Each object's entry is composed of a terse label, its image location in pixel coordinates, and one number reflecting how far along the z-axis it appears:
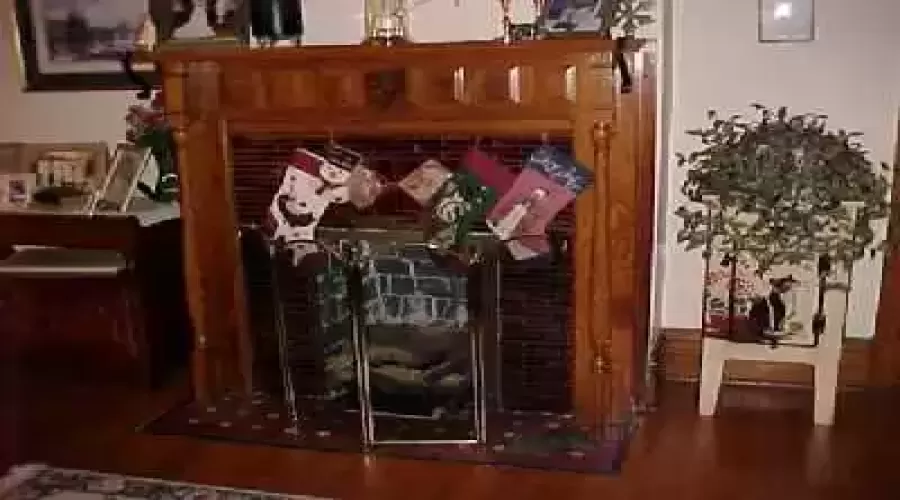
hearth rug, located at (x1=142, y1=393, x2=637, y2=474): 2.64
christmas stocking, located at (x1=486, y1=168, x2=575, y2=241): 2.71
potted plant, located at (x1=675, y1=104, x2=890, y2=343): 2.68
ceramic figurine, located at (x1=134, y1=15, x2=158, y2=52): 2.97
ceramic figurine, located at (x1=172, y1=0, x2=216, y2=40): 3.23
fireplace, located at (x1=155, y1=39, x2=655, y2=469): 2.67
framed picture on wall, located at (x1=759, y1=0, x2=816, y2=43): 2.94
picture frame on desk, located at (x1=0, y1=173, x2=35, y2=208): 3.38
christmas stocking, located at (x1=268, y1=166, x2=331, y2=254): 2.88
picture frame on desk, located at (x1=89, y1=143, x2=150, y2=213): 3.22
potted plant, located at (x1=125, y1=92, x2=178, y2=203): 3.38
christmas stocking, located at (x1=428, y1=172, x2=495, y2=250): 2.72
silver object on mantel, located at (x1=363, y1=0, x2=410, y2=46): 2.77
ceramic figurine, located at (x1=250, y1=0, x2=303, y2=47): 2.86
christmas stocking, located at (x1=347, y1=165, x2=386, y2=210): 2.88
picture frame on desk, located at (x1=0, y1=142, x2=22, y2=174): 3.58
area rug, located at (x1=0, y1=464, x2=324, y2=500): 2.48
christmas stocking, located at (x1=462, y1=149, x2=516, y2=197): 2.75
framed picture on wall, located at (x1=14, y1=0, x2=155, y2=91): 3.55
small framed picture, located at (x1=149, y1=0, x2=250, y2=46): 2.98
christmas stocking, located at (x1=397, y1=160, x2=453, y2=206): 2.82
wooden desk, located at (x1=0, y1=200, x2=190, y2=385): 3.14
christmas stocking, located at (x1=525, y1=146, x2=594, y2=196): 2.69
